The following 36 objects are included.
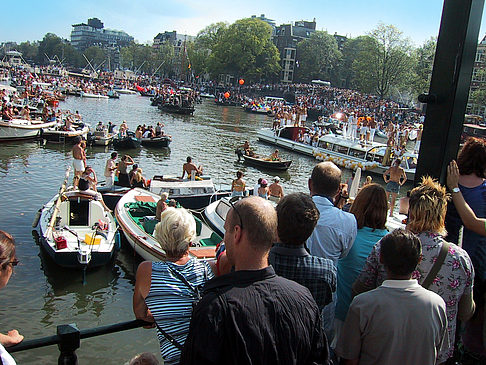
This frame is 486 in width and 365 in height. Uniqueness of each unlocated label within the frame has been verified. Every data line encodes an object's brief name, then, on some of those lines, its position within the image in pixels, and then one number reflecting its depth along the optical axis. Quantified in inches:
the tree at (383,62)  2413.9
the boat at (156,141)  1127.6
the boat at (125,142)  1074.5
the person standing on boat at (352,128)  1165.1
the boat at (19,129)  991.0
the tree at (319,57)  3737.7
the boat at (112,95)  2593.5
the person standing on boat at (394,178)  625.3
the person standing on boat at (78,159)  624.9
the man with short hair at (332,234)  119.6
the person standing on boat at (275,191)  584.3
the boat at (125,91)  3196.4
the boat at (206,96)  3421.5
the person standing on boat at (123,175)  616.8
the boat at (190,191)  594.9
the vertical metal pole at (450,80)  104.0
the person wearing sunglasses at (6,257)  74.5
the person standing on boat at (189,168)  648.4
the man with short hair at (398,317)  92.1
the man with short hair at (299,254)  98.0
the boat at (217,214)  478.6
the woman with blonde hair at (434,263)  106.3
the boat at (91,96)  2475.4
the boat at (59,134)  1050.7
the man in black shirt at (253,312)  66.7
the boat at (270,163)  975.6
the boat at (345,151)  1029.8
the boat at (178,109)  1977.1
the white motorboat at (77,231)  373.1
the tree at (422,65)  2155.5
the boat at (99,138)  1061.8
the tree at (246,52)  3511.3
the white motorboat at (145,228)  389.5
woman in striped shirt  86.0
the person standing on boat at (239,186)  567.8
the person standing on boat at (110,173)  595.8
